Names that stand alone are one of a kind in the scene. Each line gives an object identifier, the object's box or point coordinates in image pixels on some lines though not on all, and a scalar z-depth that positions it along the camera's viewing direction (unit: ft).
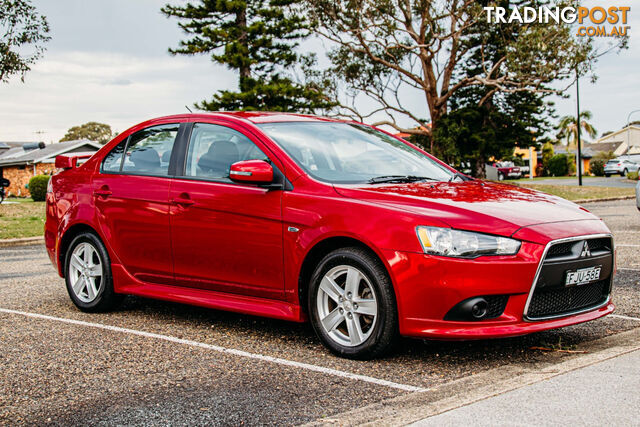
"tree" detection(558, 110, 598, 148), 388.78
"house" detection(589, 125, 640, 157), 379.16
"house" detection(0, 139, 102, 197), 204.74
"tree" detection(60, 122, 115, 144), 320.50
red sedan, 13.76
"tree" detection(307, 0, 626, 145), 101.45
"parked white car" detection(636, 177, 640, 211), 41.93
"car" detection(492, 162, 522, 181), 219.55
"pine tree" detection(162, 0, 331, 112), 119.75
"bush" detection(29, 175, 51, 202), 126.41
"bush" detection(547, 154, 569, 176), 243.81
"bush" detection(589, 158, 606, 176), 221.87
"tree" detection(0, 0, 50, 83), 72.69
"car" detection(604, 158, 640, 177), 201.35
